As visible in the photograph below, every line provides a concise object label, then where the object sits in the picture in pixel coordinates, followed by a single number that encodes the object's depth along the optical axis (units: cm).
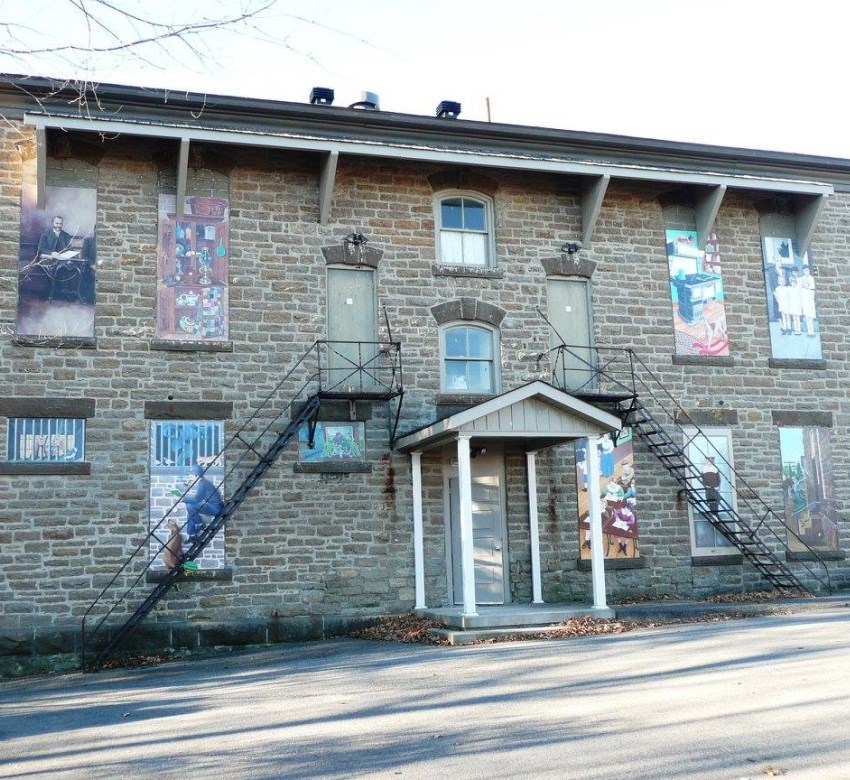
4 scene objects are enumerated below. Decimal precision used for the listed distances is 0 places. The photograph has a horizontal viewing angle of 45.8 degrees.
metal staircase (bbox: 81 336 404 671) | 1409
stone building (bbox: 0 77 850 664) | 1459
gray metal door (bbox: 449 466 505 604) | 1606
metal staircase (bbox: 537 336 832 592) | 1700
